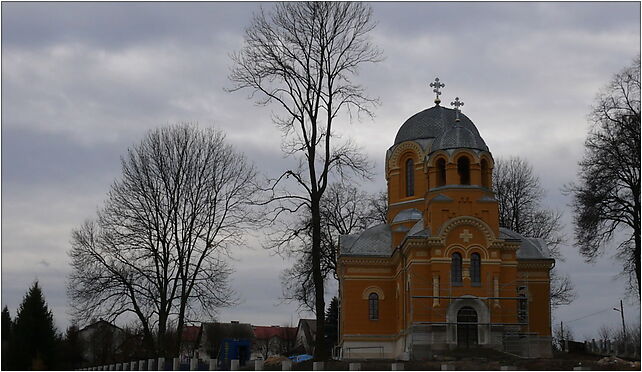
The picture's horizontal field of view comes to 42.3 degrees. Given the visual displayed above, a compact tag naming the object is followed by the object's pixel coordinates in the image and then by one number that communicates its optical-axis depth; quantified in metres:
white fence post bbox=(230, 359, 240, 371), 26.97
